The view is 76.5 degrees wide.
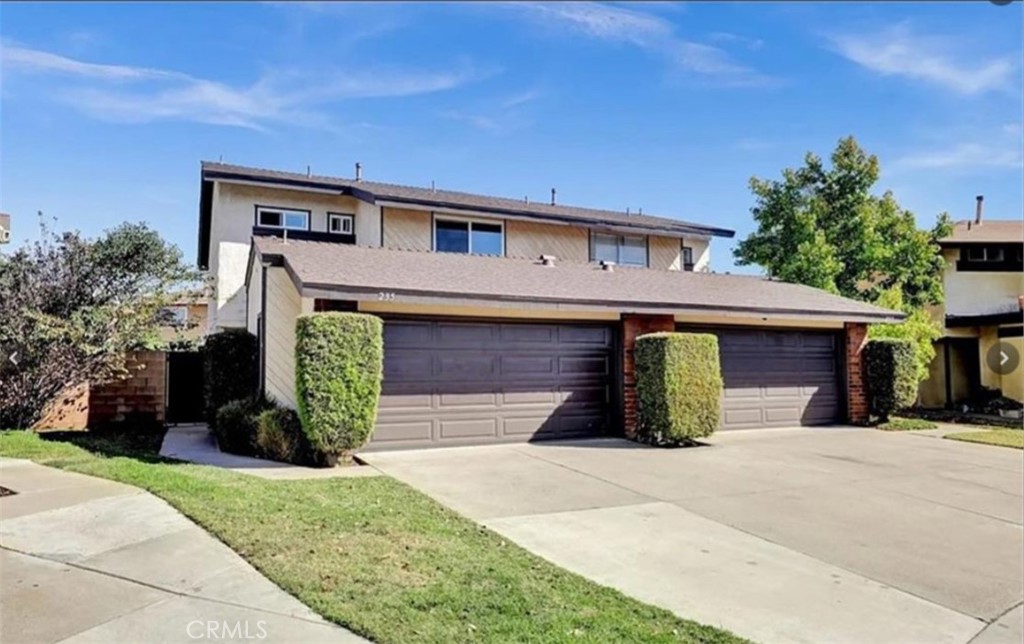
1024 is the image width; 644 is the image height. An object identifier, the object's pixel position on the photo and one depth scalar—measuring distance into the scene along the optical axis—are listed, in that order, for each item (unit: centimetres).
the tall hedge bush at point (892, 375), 1447
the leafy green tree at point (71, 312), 1121
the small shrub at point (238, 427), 1007
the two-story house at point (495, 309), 1067
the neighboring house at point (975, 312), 1994
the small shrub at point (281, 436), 925
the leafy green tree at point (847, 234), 2012
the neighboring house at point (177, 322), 1370
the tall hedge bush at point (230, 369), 1277
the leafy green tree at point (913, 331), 1748
